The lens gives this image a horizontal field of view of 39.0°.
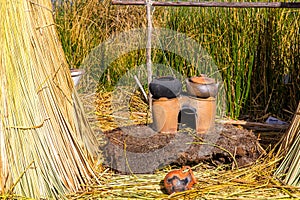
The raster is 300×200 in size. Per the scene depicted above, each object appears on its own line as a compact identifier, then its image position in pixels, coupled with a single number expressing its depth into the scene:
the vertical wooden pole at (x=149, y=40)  3.19
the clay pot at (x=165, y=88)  2.72
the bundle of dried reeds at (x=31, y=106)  1.96
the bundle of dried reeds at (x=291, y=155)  2.19
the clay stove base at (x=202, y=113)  2.79
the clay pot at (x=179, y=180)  2.21
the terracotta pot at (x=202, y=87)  2.77
